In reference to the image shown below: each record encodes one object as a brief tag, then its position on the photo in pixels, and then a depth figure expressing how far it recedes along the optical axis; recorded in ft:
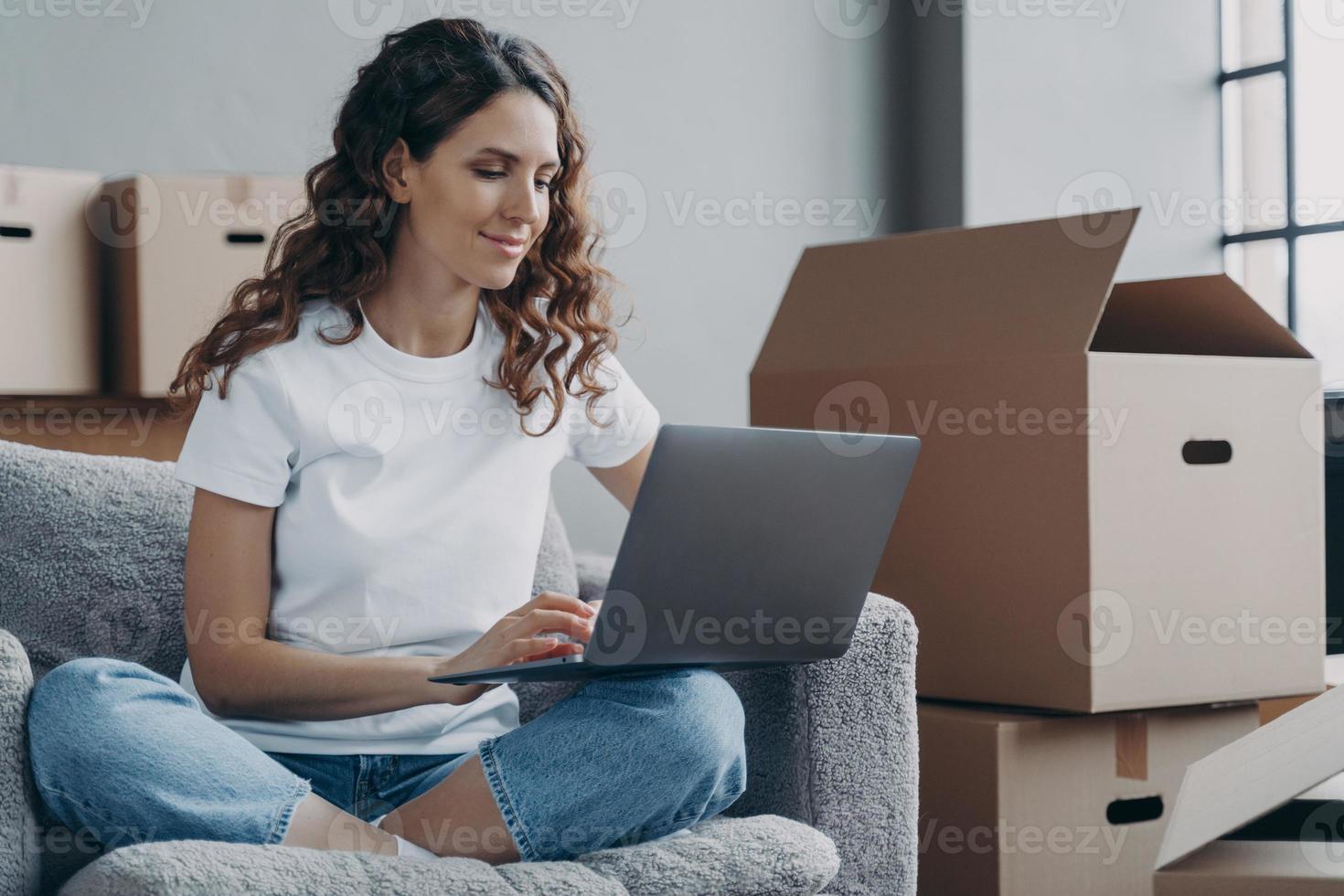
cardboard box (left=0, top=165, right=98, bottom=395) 17.72
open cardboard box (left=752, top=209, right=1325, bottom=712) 16.96
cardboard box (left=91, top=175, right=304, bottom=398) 17.94
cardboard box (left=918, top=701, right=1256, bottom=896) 17.04
